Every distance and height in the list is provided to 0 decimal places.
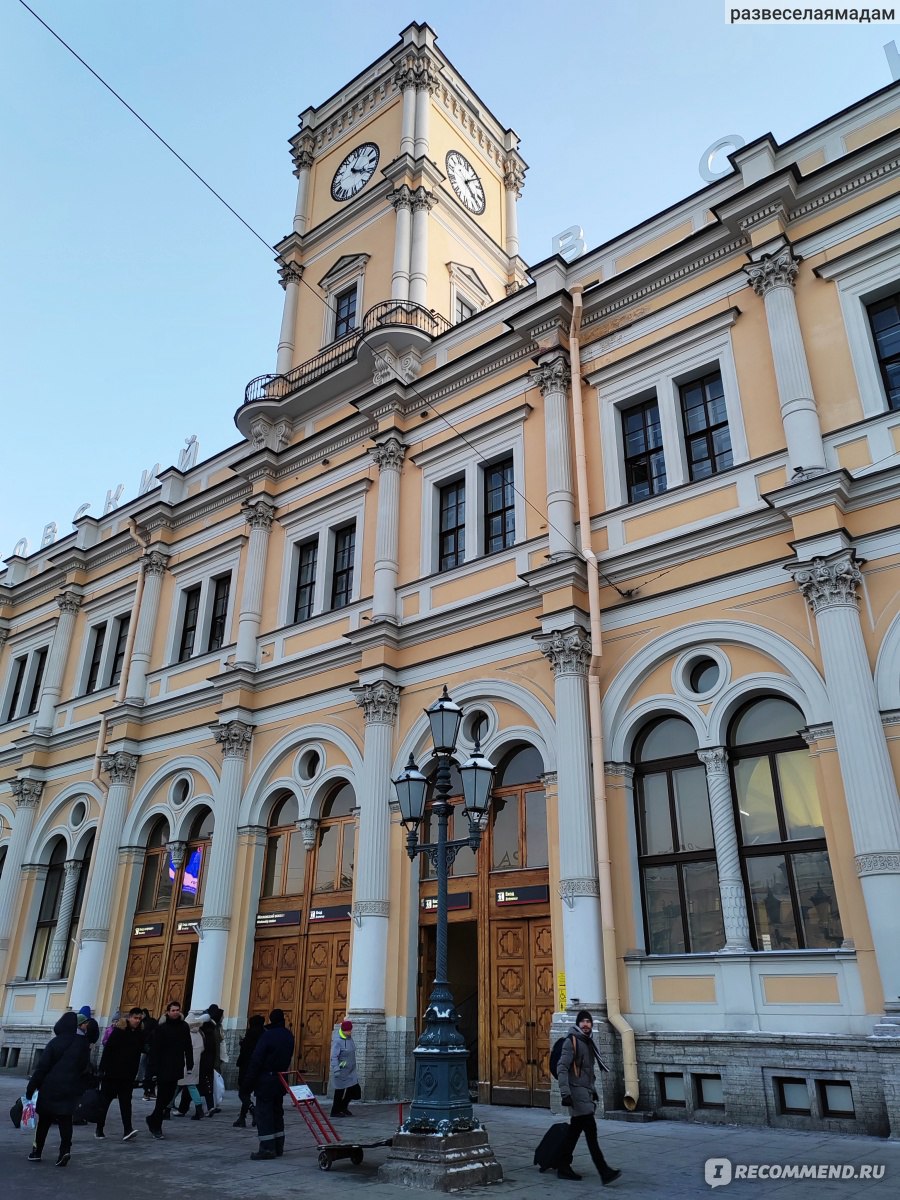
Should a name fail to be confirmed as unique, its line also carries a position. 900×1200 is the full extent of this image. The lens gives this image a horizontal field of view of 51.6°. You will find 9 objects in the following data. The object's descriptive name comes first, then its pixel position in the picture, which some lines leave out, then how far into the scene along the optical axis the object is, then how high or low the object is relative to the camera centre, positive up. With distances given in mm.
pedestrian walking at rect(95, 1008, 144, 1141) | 11805 -305
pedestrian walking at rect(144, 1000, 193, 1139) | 12297 -143
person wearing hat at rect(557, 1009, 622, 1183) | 8445 -386
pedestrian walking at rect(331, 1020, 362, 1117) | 13461 -385
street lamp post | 8914 +546
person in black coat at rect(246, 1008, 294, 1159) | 10133 -420
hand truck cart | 9266 -936
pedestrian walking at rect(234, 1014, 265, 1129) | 12305 -163
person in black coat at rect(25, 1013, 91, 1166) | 9609 -430
